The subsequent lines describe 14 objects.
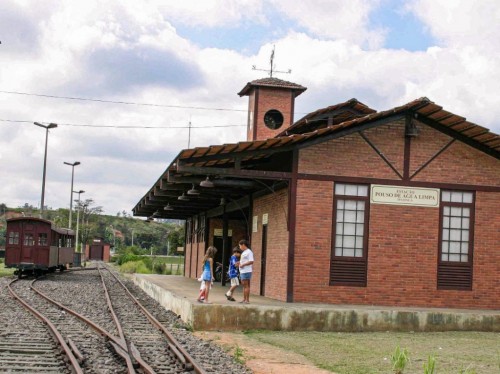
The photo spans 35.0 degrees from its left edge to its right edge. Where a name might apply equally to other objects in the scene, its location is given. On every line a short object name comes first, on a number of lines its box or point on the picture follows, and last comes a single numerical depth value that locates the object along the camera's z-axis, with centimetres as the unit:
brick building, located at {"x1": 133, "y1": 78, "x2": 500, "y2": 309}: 1662
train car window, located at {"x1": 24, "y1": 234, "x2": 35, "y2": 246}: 3506
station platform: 1468
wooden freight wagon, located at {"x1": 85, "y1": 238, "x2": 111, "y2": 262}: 9138
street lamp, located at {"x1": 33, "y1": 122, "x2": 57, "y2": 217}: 4650
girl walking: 1571
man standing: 1548
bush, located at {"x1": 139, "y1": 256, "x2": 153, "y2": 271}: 5057
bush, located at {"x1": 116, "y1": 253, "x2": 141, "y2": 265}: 6106
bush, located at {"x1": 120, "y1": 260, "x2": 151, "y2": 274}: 4588
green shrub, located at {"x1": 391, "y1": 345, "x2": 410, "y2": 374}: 919
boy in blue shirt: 1611
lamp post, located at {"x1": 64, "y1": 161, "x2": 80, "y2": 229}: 6531
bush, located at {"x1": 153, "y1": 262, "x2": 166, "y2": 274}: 4544
